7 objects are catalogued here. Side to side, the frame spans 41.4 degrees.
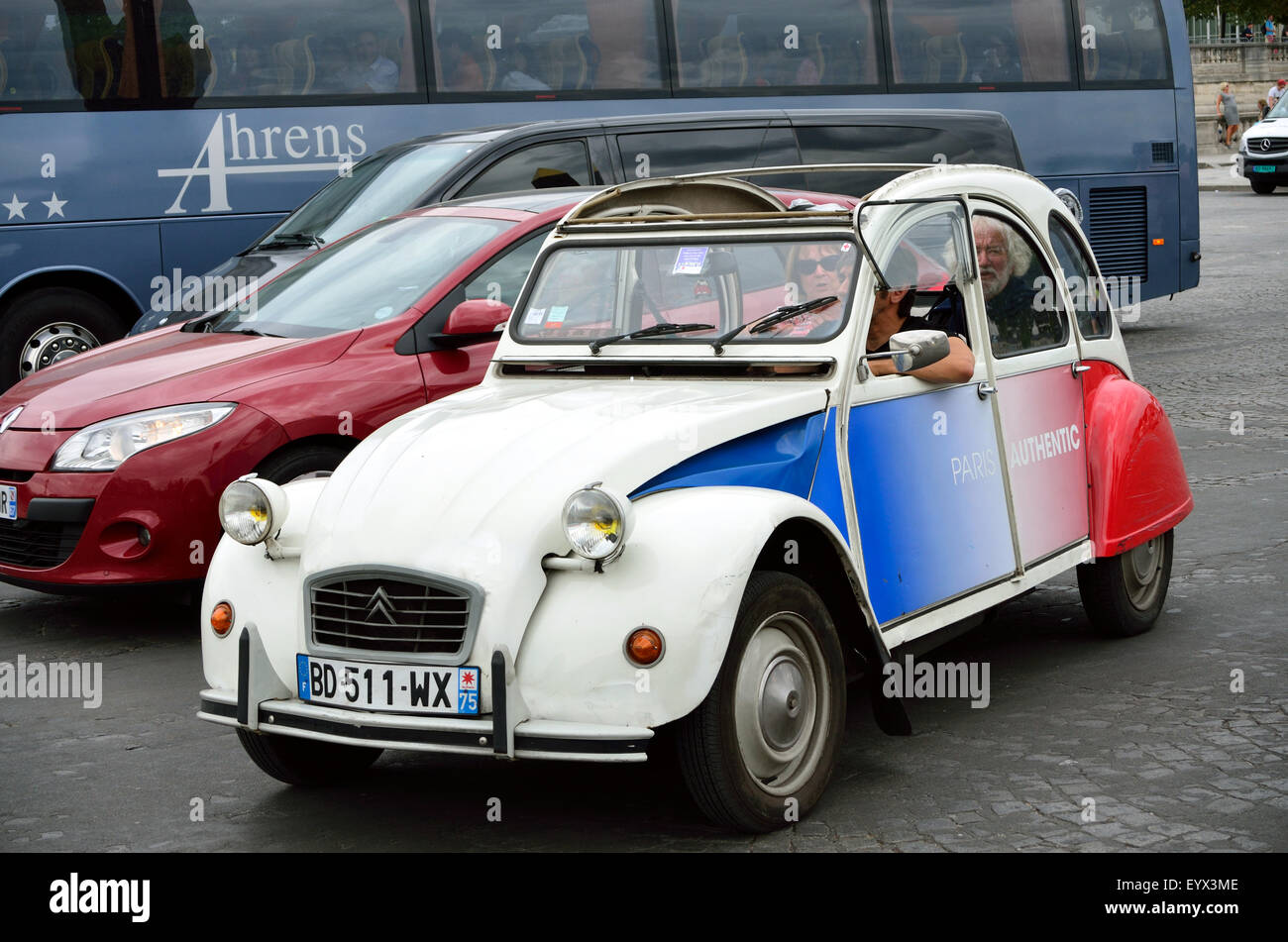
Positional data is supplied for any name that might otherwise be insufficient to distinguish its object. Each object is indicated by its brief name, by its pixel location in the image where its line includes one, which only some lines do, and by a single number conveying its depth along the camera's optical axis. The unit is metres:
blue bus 13.13
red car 7.02
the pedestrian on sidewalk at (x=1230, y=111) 52.91
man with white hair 6.02
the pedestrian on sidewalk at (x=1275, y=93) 44.62
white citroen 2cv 4.32
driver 5.43
